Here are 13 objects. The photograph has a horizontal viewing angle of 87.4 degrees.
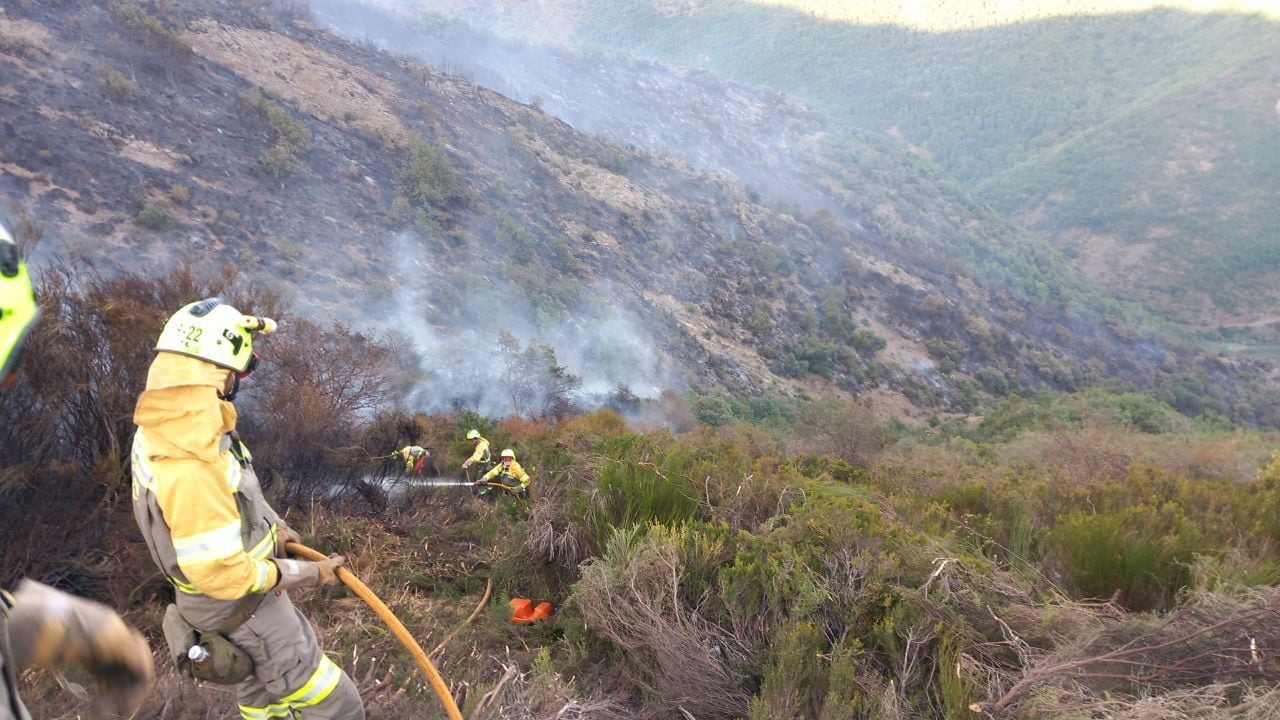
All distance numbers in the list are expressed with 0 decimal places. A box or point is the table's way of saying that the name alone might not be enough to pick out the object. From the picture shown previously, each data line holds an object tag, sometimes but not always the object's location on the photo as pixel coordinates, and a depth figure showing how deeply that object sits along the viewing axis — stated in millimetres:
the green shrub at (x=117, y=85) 16328
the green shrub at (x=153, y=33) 18078
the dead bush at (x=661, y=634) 3107
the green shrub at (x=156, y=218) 13609
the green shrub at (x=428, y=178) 20375
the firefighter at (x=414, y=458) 7035
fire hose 2473
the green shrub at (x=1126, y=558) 3521
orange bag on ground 4074
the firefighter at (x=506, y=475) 6734
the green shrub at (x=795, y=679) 2721
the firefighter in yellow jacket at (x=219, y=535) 2148
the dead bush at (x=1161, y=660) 2414
